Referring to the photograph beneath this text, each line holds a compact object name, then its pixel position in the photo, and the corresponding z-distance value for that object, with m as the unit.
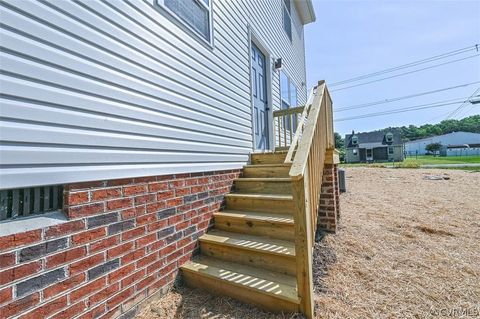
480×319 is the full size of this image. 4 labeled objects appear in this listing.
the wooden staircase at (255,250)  2.24
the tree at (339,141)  55.12
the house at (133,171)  1.42
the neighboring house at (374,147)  35.50
